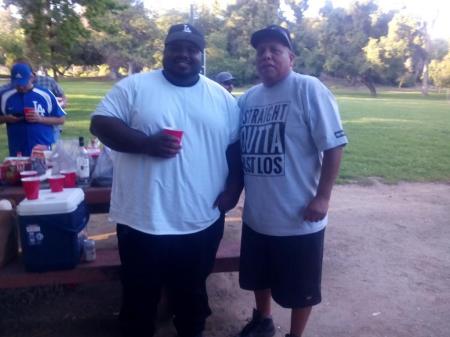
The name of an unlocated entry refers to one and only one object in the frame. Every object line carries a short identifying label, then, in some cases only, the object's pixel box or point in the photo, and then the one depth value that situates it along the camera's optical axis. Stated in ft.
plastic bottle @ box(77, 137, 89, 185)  13.33
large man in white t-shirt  9.20
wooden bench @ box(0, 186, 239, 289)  10.87
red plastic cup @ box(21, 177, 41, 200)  10.36
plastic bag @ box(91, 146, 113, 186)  13.03
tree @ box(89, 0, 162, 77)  144.05
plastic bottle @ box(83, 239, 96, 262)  11.55
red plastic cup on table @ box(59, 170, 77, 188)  11.77
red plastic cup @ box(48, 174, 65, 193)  11.03
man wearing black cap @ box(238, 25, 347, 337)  9.73
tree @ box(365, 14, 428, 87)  188.65
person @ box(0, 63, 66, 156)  18.28
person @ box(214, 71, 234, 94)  26.53
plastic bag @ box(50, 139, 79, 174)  13.39
